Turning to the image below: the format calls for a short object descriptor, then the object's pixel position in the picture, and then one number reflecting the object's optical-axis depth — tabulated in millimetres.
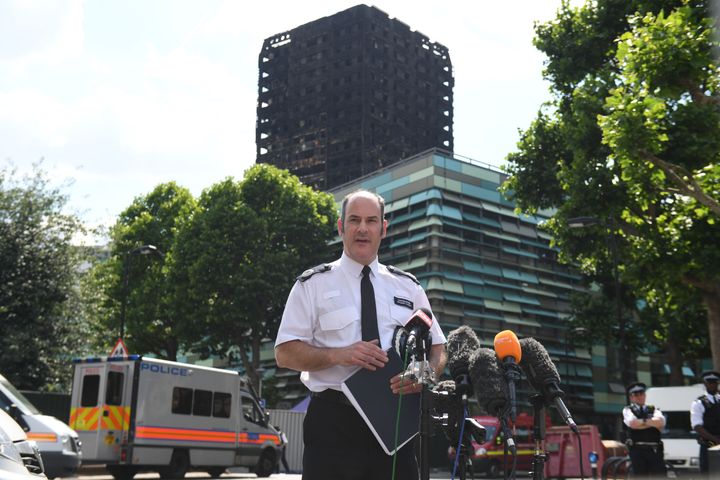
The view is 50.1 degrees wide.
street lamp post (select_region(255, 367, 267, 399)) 36050
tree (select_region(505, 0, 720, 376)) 14961
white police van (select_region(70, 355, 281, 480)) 18719
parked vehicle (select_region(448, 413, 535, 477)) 26859
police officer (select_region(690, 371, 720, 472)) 9750
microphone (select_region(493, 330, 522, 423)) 4227
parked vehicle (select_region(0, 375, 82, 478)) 12766
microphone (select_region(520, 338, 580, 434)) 4531
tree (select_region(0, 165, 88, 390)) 23391
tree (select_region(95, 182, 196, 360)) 41406
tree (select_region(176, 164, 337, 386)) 35875
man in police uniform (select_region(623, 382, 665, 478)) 10299
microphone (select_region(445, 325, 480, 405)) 4290
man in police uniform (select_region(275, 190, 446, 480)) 3094
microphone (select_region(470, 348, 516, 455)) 4207
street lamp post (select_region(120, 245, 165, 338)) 30720
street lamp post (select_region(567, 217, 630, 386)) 21328
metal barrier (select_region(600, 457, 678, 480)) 15678
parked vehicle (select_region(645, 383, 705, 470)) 25234
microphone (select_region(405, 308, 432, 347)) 3014
